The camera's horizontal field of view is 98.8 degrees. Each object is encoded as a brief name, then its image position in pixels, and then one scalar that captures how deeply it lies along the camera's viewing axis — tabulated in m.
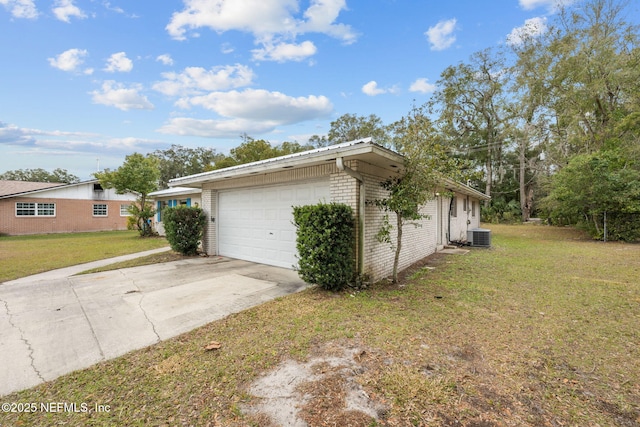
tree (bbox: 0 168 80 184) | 44.72
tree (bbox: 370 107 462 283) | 4.85
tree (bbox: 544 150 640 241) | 11.55
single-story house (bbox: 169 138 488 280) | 5.07
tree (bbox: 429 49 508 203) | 25.97
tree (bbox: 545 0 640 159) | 13.75
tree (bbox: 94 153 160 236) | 15.71
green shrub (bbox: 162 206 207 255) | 8.82
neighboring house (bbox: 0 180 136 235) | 18.23
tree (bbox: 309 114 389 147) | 33.60
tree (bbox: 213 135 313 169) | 28.22
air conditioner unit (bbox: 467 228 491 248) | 11.63
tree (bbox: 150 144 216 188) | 40.00
